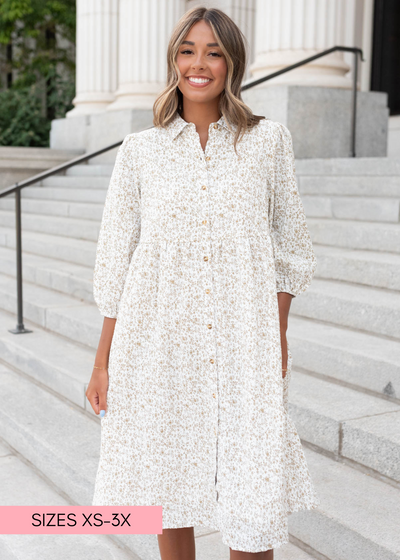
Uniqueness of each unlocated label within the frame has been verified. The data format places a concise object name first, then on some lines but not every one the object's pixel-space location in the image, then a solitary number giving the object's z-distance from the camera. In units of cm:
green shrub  1320
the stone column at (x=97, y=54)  1131
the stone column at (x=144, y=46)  1008
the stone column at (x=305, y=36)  746
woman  193
